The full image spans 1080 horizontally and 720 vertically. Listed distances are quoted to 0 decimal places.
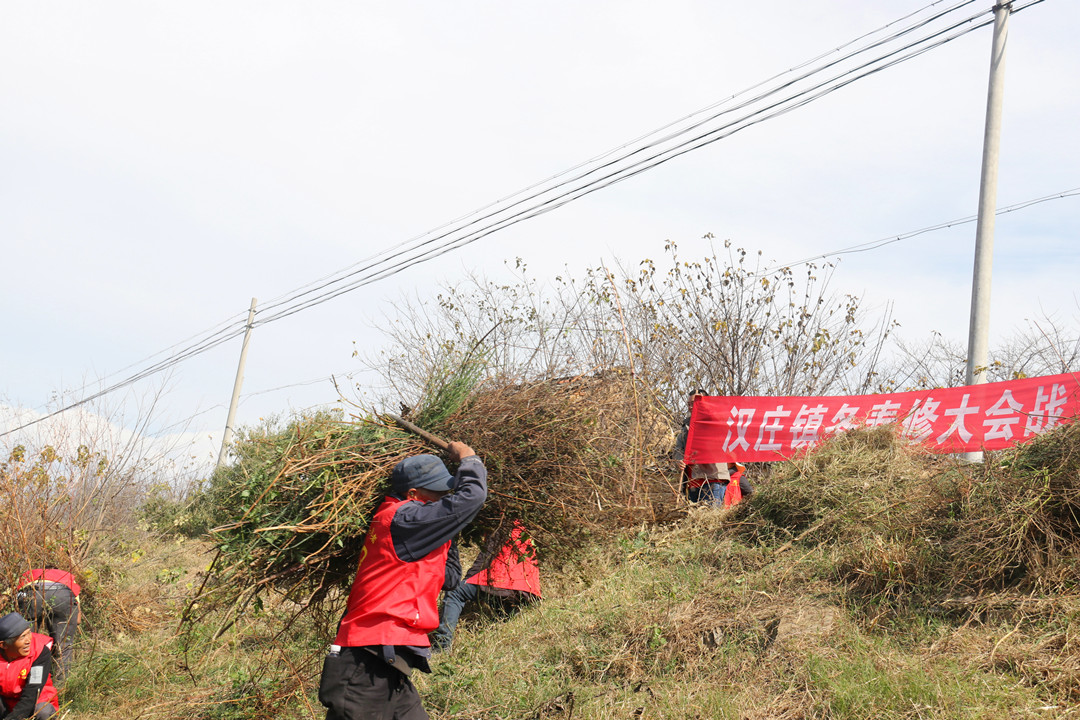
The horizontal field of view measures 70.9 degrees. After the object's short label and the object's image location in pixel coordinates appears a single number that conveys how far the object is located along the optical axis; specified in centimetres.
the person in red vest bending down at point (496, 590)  538
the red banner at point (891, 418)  662
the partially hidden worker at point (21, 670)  495
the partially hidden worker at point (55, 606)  580
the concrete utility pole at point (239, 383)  1856
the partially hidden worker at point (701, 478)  797
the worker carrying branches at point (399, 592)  332
